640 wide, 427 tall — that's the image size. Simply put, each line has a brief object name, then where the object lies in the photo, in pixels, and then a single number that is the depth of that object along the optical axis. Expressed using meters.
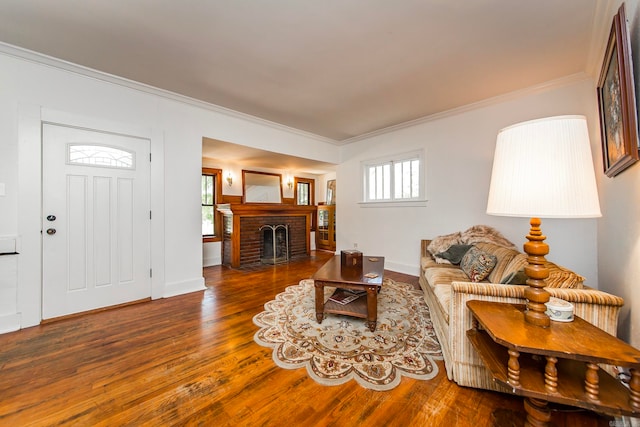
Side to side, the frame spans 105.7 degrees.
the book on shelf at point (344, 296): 2.50
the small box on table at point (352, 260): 2.76
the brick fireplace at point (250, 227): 4.74
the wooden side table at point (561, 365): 0.89
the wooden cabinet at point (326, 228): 6.54
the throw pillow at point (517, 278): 1.60
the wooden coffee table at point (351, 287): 2.15
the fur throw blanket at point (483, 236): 2.87
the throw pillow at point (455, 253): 2.98
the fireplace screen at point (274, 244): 5.21
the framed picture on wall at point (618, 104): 1.19
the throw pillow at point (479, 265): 2.29
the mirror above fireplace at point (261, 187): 5.54
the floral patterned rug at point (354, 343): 1.63
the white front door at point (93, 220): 2.45
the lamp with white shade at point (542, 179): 1.01
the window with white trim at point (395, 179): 4.16
